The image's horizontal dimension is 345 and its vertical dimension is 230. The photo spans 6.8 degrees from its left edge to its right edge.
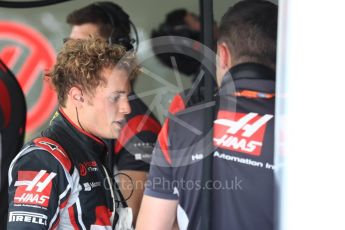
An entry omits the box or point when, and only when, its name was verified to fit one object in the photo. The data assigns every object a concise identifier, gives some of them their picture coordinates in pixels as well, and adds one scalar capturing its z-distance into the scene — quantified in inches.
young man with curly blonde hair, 277.9
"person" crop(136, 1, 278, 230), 277.6
